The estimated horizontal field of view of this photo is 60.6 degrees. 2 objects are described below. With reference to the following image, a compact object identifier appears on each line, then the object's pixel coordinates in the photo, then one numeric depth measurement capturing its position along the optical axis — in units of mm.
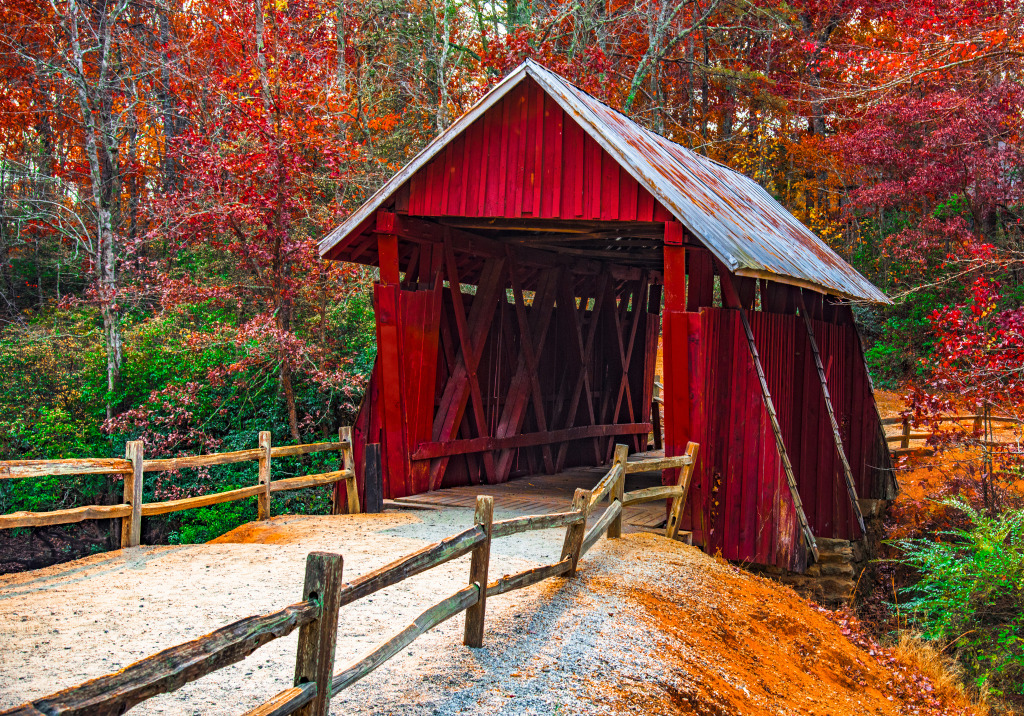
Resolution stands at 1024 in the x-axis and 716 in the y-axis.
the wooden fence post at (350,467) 10281
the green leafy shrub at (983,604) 8914
